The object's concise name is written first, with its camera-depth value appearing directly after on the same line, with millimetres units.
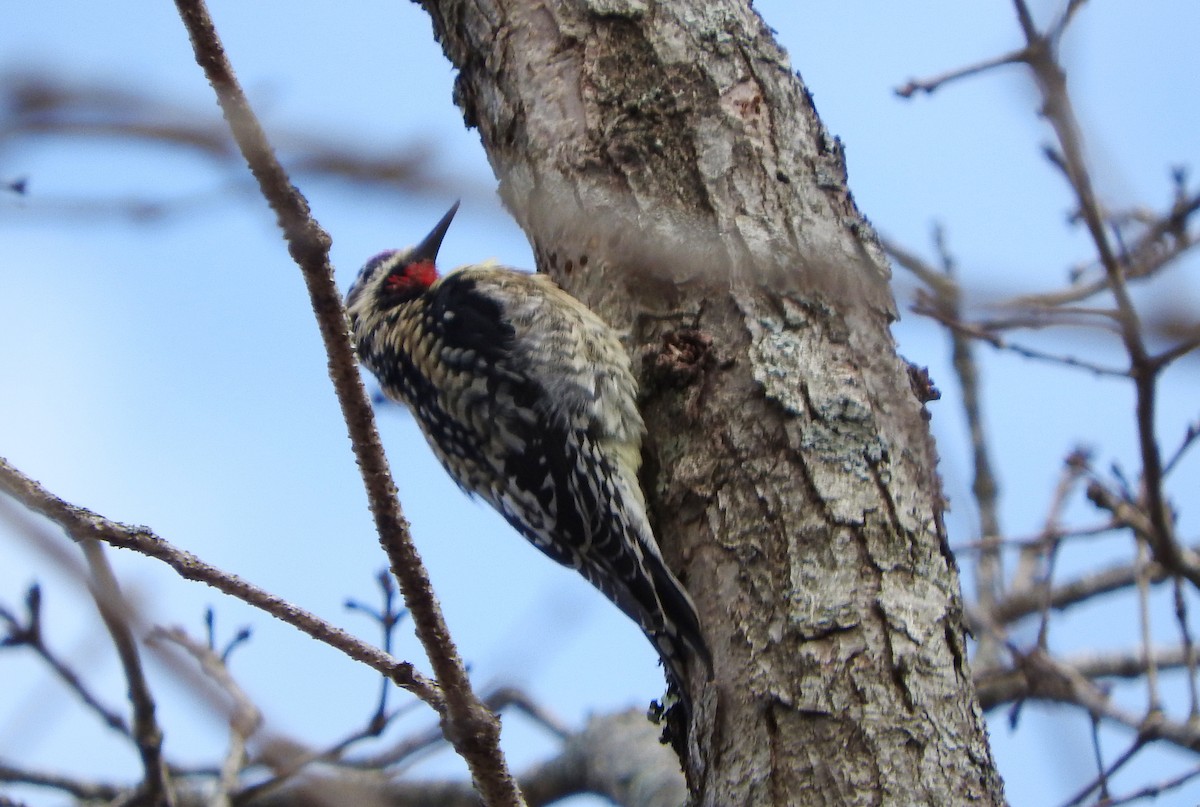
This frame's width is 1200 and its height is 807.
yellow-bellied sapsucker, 6637
